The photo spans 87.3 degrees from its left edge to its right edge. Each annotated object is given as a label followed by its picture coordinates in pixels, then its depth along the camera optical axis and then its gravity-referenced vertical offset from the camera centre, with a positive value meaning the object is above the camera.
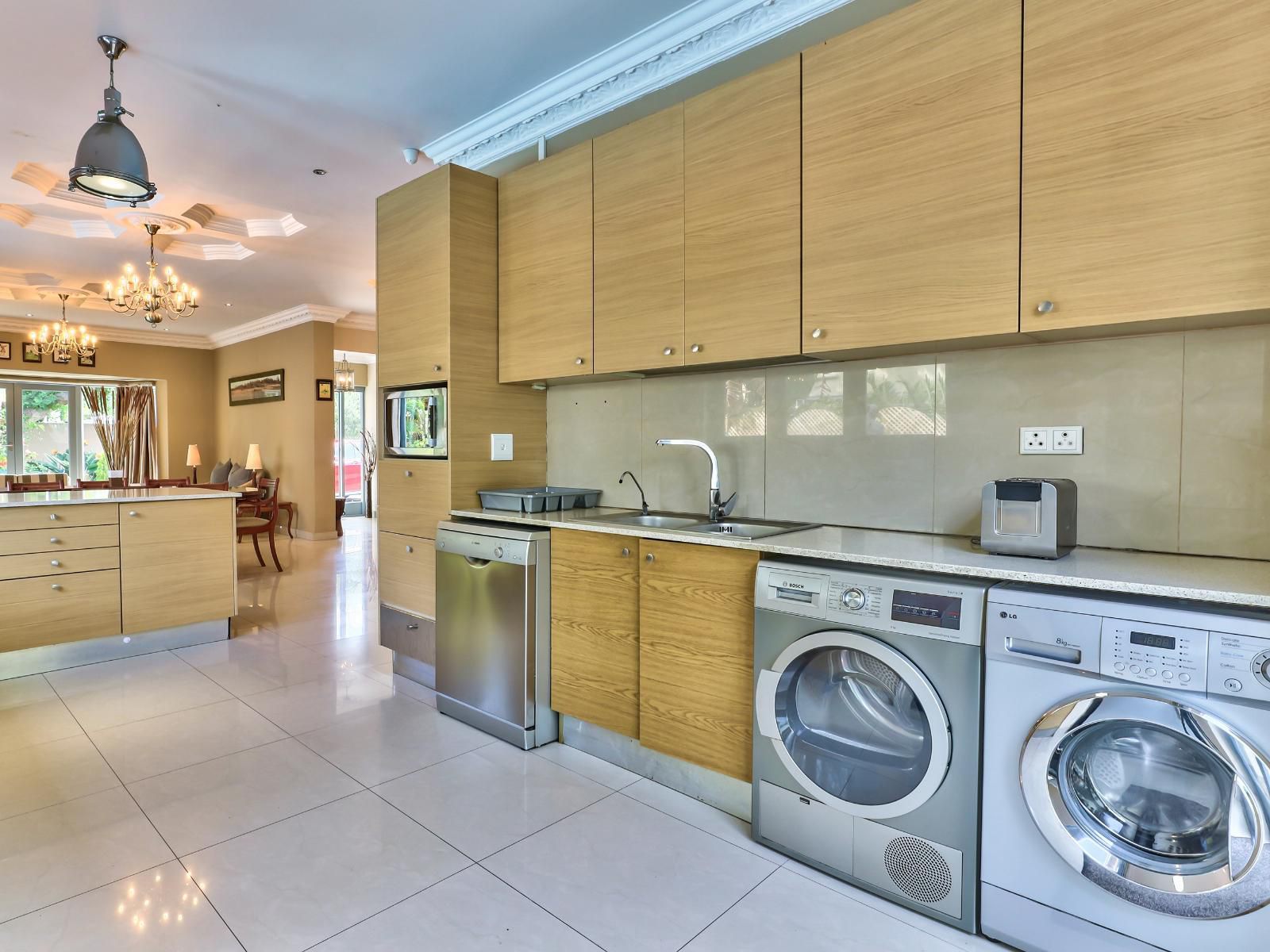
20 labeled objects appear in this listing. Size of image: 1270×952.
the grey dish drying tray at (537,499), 2.84 -0.21
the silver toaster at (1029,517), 1.65 -0.16
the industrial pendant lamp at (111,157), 2.62 +1.17
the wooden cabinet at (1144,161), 1.46 +0.69
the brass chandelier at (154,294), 5.18 +1.29
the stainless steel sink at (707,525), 2.24 -0.27
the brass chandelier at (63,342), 7.35 +1.31
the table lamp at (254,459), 8.77 -0.09
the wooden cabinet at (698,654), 2.01 -0.64
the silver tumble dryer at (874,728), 1.59 -0.72
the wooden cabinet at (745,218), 2.18 +0.82
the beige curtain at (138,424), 9.80 +0.40
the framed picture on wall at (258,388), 8.56 +0.86
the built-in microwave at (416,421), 3.12 +0.15
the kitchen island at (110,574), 3.36 -0.67
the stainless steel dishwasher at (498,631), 2.59 -0.73
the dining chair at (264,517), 6.02 -0.64
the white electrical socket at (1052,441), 1.93 +0.04
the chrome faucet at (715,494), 2.54 -0.16
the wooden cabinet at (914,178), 1.77 +0.80
